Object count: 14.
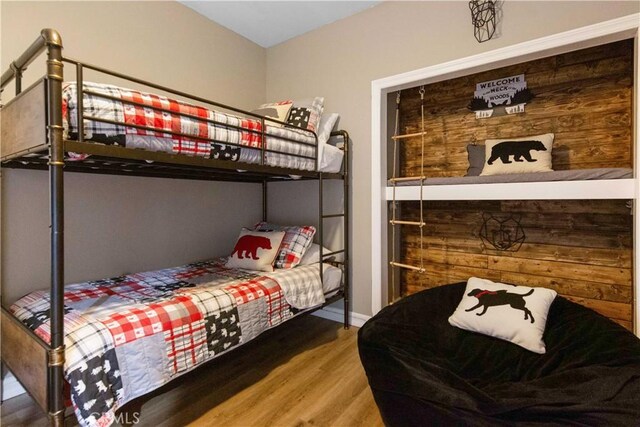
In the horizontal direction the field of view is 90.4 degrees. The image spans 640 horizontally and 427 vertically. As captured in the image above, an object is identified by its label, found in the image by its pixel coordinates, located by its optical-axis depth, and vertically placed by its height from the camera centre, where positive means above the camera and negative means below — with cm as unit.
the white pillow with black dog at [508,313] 172 -61
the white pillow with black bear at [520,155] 220 +37
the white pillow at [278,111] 264 +83
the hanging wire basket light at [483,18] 212 +127
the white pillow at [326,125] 270 +72
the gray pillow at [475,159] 254 +39
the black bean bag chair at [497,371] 115 -73
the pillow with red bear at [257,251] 238 -33
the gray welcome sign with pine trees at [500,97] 246 +88
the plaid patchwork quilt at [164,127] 127 +40
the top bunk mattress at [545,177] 179 +19
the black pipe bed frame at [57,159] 114 +24
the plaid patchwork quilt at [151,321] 122 -53
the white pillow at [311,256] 259 -39
